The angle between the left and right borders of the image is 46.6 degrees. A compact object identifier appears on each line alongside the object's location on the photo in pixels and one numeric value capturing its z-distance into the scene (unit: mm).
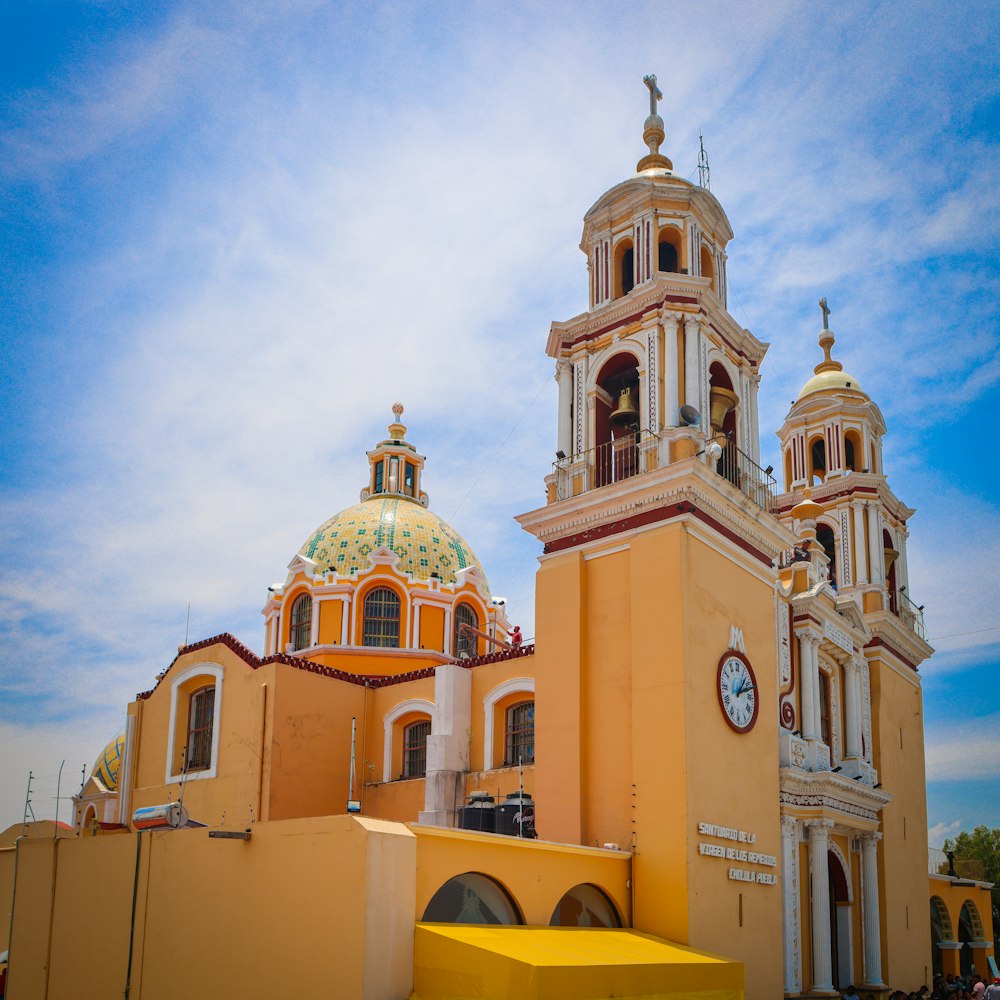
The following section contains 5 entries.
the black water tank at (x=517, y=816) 17953
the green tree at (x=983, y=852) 44456
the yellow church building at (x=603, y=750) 13461
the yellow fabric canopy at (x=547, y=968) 11750
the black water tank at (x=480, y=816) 17859
